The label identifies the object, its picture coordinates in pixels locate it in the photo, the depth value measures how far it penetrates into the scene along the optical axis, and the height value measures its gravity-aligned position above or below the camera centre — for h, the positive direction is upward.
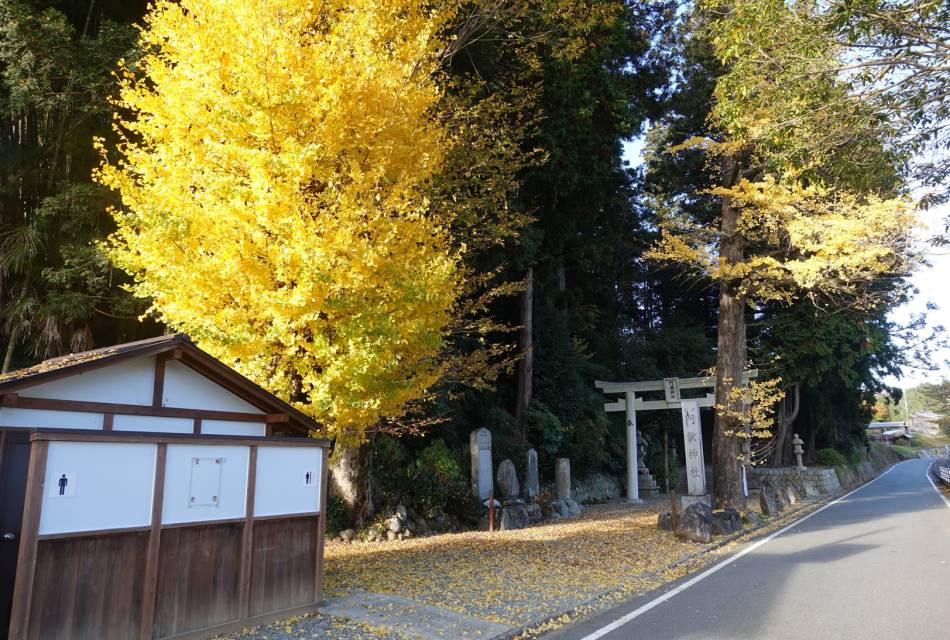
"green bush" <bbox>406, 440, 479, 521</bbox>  13.79 -1.35
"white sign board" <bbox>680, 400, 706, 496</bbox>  19.08 -0.65
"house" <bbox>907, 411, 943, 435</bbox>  99.97 +0.73
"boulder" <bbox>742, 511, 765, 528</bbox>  14.67 -2.28
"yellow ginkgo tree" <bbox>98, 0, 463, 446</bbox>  7.56 +2.88
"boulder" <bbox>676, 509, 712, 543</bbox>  11.99 -1.98
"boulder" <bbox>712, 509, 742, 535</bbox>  12.93 -2.05
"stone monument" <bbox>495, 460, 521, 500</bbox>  16.91 -1.46
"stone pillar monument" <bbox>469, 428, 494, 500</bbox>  15.53 -0.88
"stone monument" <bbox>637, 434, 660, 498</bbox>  24.95 -2.27
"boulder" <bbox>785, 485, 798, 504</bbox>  20.34 -2.27
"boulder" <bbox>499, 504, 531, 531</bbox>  13.90 -2.09
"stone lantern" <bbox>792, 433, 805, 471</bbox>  28.80 -0.98
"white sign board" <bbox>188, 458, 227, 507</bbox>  5.62 -0.49
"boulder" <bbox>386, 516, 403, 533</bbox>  12.33 -1.92
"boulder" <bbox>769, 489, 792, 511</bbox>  18.58 -2.28
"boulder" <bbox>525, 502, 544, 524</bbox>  15.44 -2.15
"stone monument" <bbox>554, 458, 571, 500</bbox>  19.19 -1.54
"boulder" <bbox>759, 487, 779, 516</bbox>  16.75 -2.14
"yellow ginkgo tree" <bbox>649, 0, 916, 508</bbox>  8.25 +4.38
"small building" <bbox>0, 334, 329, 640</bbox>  4.62 -0.63
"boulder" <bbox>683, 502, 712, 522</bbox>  12.43 -1.70
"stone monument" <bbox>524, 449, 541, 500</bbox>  18.08 -1.53
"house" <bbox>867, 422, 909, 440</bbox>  75.38 -0.17
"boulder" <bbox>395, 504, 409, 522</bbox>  12.61 -1.75
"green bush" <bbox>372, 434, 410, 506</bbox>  13.47 -0.91
